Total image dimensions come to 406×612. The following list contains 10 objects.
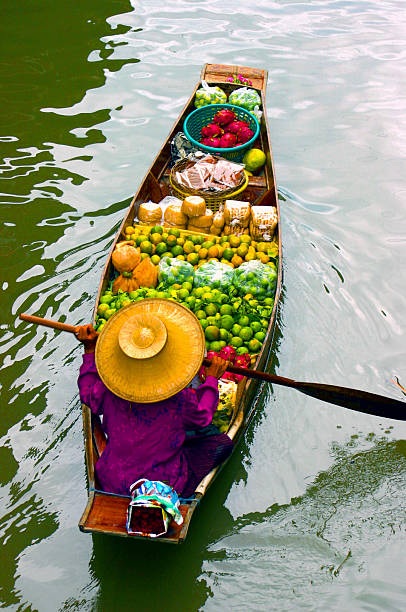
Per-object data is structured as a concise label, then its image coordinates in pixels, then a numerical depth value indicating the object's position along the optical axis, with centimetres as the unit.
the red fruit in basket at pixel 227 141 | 609
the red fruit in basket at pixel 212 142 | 611
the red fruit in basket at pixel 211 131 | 622
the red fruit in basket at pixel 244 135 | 618
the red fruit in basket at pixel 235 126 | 623
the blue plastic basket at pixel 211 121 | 605
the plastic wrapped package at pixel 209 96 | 684
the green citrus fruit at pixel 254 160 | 604
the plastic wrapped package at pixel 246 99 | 672
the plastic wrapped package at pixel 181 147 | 618
